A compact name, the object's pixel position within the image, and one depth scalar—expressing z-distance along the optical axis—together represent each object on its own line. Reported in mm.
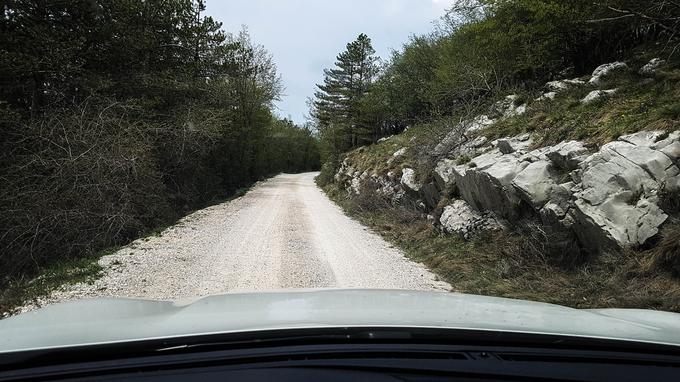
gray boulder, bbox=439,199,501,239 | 11000
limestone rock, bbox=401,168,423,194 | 16859
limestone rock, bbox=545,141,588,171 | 9125
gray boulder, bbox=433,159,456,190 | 13545
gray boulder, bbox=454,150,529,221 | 10172
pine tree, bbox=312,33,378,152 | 46938
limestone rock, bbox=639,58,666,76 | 11859
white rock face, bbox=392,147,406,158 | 23028
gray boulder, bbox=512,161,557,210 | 9203
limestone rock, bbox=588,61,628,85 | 13507
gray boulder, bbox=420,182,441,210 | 14828
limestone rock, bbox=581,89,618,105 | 11625
